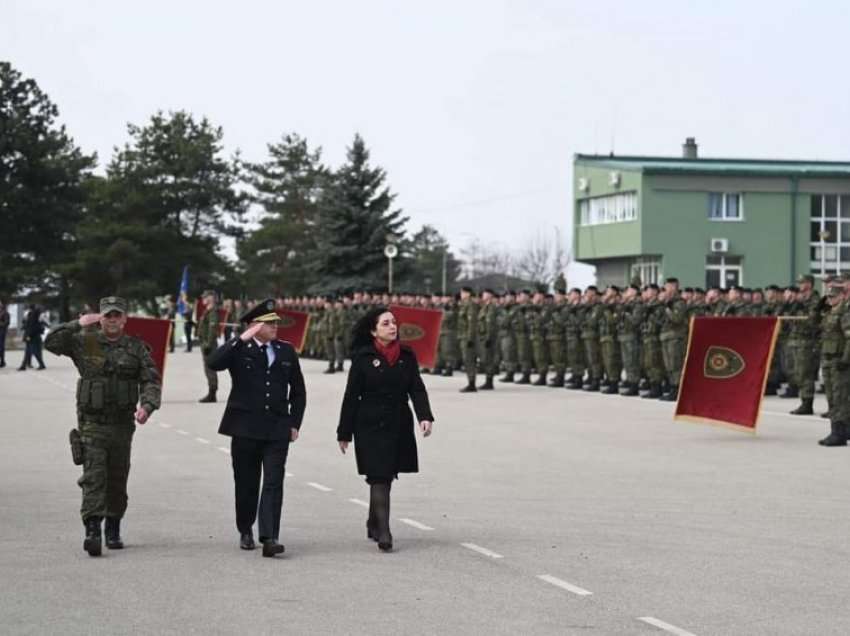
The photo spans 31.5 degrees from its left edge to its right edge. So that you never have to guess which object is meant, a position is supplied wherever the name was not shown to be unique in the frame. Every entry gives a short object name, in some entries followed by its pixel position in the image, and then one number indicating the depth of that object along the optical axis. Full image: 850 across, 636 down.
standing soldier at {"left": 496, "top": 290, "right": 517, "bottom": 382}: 32.81
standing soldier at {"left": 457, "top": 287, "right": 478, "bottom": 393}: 29.62
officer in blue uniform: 10.18
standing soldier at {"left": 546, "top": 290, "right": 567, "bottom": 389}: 31.00
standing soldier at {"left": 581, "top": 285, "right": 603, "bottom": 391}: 29.59
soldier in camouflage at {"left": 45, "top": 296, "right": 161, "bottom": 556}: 10.09
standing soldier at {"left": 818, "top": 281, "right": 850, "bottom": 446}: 17.72
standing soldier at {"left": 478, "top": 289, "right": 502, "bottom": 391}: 30.56
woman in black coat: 10.39
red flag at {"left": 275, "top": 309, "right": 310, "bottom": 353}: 38.09
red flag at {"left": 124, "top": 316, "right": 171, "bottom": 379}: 22.27
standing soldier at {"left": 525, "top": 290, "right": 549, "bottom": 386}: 31.67
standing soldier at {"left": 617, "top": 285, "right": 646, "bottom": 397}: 28.12
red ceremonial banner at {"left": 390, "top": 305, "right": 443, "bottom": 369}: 32.38
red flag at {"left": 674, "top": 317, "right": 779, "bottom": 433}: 19.14
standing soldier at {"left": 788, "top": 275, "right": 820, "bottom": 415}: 22.62
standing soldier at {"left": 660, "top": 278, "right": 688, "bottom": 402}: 26.50
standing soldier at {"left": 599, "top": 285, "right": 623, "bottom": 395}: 28.83
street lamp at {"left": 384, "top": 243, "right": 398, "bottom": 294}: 54.38
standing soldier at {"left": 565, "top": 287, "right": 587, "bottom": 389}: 30.33
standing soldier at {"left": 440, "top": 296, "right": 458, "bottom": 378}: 36.38
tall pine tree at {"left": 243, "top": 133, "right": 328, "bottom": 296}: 94.38
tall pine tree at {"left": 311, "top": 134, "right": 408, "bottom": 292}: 67.31
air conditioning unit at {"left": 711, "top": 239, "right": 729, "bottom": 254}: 64.31
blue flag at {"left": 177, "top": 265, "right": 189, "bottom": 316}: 66.69
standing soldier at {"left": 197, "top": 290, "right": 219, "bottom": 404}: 25.91
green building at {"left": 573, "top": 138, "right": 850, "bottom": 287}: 64.56
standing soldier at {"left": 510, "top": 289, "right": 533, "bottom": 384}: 32.38
